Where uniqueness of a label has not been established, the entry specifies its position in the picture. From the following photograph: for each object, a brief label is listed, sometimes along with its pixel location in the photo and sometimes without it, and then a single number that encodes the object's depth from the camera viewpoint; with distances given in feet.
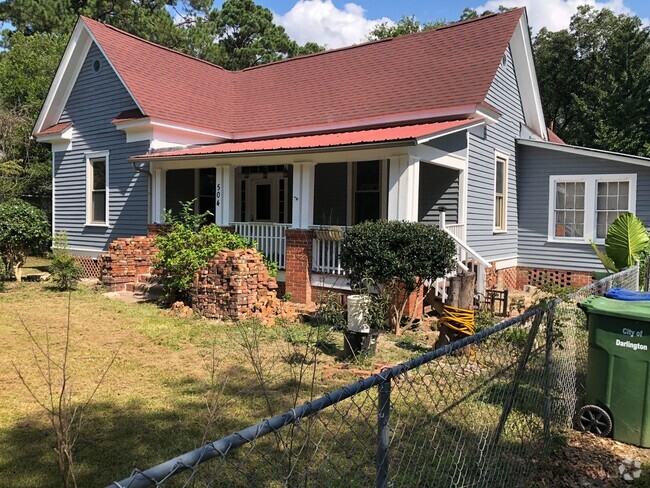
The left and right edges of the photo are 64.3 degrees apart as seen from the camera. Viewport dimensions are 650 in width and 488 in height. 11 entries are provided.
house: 36.29
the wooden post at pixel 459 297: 21.65
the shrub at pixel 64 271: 39.32
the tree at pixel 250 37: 113.48
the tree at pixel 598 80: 87.76
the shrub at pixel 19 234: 42.11
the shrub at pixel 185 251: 32.78
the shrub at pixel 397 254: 25.58
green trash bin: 13.94
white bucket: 22.29
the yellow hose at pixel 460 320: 21.45
